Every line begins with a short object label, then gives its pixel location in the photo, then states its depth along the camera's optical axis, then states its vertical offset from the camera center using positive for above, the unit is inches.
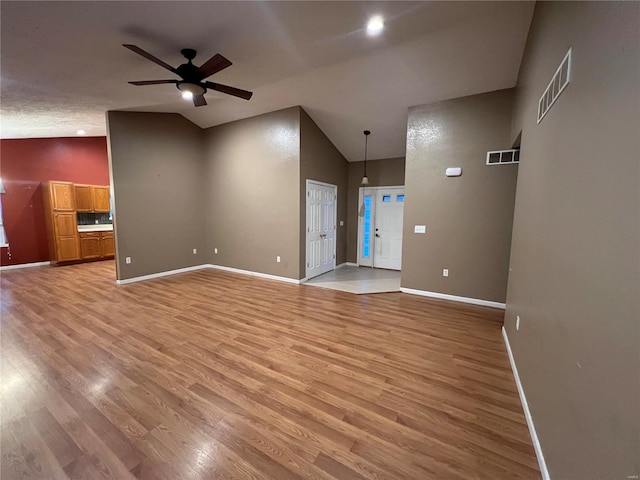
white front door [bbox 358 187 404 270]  251.3 -11.8
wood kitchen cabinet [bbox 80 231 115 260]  263.6 -34.8
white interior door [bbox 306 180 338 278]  211.5 -11.5
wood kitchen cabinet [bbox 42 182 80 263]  241.4 -9.6
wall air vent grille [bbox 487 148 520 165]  143.3 +33.5
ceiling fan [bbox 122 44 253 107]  103.3 +57.7
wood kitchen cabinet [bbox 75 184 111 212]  260.5 +13.3
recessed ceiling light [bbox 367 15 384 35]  103.5 +77.8
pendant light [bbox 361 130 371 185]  210.5 +59.6
